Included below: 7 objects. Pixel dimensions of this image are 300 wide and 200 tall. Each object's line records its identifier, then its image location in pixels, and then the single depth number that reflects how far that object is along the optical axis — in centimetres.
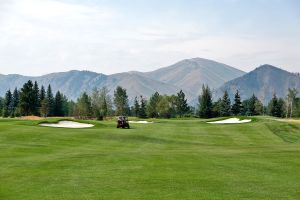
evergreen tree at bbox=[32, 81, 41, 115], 14575
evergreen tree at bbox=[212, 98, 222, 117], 16362
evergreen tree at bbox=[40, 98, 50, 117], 15775
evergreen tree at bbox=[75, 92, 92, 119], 16738
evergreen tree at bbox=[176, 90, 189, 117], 18088
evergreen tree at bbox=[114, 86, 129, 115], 18650
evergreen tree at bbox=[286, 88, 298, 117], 18795
